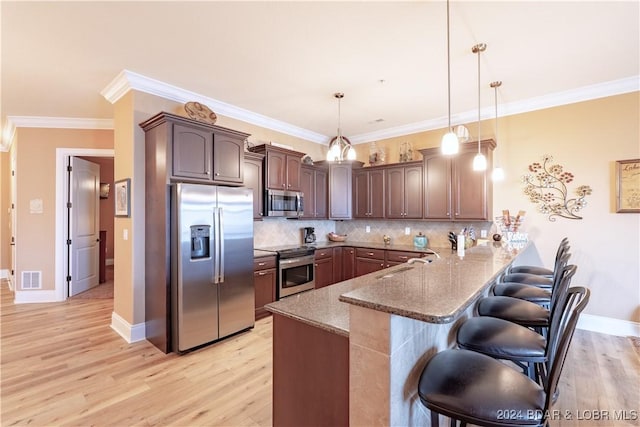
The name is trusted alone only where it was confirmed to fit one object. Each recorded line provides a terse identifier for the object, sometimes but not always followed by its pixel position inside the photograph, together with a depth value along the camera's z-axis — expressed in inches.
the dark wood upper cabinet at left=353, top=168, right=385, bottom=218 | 202.8
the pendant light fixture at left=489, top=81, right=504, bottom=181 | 136.1
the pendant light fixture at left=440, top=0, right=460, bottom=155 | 89.0
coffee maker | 208.4
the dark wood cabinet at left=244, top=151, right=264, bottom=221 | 161.5
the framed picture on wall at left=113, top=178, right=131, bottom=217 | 129.2
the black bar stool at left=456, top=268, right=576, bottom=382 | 55.9
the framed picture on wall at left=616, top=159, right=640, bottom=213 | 130.9
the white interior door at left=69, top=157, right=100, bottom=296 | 198.4
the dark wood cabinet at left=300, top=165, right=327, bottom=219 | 199.2
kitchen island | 43.6
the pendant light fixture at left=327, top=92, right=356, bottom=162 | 125.4
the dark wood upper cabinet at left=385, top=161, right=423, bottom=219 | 185.6
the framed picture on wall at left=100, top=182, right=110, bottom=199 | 294.6
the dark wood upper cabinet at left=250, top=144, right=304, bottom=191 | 169.9
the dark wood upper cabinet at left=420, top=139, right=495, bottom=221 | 161.9
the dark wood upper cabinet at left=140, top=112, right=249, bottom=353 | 117.9
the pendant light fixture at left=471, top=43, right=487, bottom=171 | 120.9
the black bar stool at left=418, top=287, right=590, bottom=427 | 42.0
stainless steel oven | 164.1
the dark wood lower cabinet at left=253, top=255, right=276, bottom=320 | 152.6
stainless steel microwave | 170.7
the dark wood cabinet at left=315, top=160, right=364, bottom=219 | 212.7
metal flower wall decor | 144.3
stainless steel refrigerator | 116.2
